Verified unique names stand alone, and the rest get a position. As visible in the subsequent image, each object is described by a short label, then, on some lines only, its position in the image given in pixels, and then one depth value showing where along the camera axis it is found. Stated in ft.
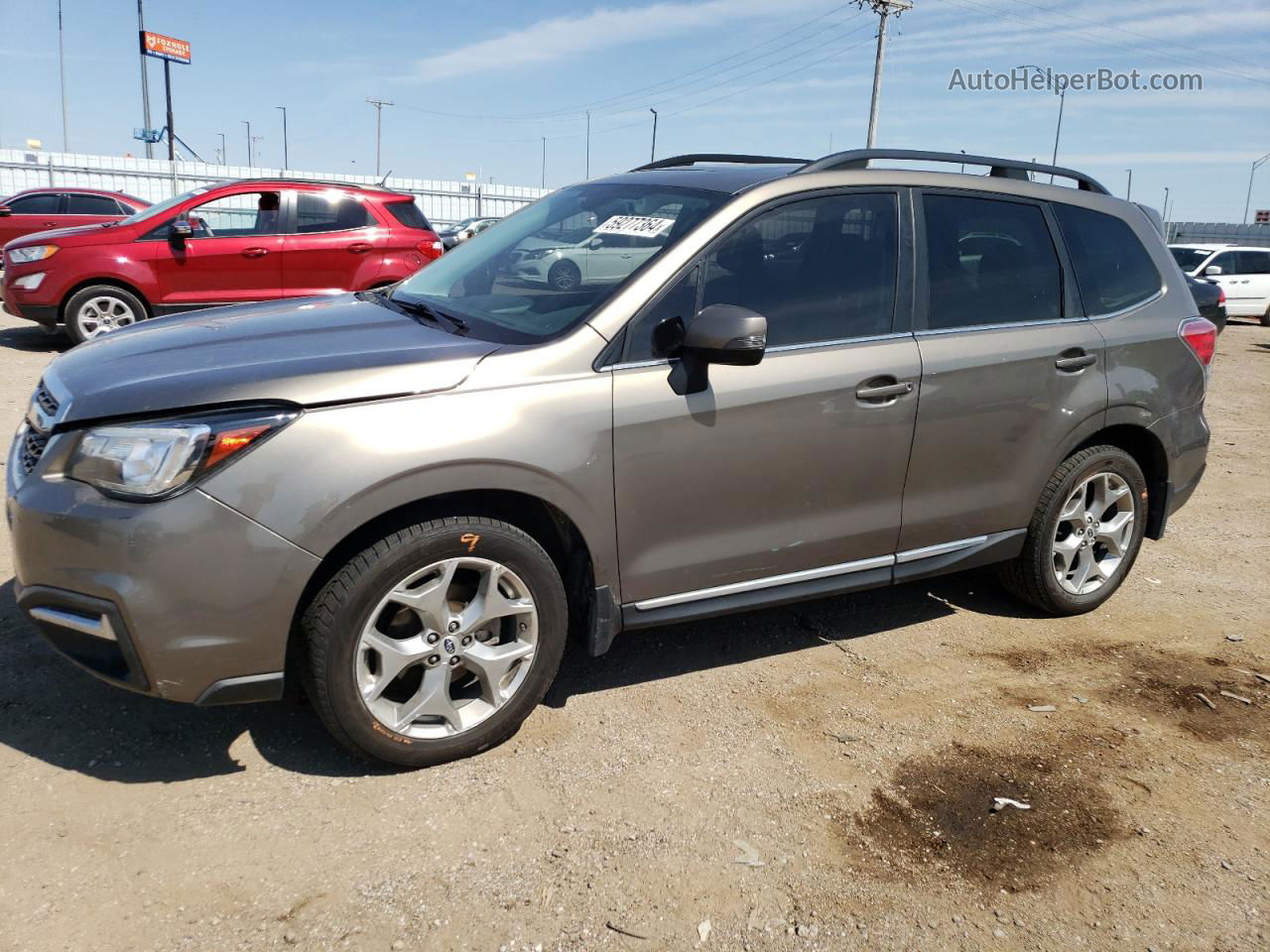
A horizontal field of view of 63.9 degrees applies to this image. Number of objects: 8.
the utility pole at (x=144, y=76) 186.09
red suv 32.40
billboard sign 203.62
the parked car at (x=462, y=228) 77.25
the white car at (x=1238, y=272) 64.03
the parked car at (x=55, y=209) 56.95
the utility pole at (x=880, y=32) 121.60
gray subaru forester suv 8.89
